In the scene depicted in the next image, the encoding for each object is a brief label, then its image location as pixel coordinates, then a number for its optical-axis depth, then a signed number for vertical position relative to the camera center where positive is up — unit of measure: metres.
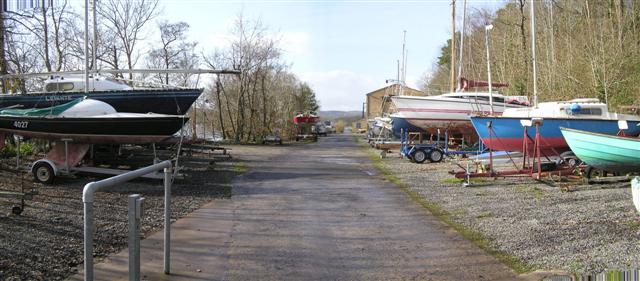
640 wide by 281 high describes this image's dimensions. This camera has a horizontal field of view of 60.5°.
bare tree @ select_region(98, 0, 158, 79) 34.53 +5.75
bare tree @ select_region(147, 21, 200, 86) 38.78 +4.90
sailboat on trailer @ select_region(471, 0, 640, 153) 15.22 +0.09
